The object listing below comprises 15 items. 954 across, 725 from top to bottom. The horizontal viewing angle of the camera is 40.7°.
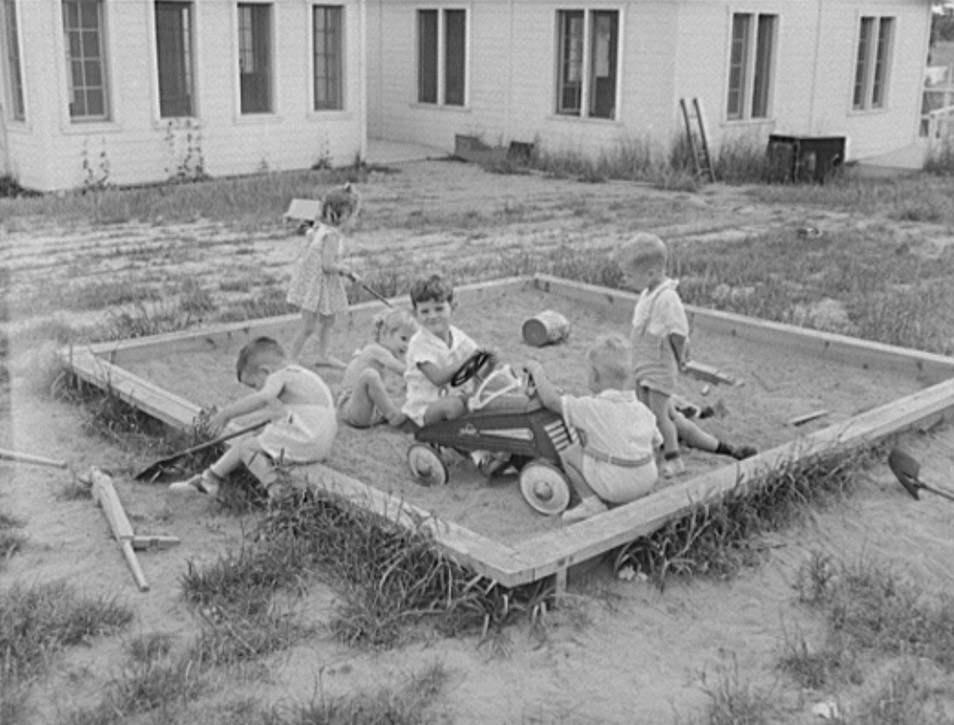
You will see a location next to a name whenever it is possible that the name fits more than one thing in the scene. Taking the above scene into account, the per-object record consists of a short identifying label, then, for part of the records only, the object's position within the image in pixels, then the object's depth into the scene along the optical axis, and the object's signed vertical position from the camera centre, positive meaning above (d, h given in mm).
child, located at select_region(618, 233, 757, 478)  5996 -1356
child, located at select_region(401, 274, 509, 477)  5668 -1387
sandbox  4836 -1836
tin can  8180 -1772
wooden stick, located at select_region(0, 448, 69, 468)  5895 -1885
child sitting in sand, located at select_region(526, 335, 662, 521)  5168 -1529
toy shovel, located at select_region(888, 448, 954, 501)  5540 -1776
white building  16859 -527
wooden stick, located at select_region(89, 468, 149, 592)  4758 -1856
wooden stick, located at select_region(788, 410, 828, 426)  6648 -1869
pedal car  5320 -1637
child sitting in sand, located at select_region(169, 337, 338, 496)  5422 -1556
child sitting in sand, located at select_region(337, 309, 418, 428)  6332 -1649
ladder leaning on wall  19688 -1370
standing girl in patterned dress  7570 -1323
